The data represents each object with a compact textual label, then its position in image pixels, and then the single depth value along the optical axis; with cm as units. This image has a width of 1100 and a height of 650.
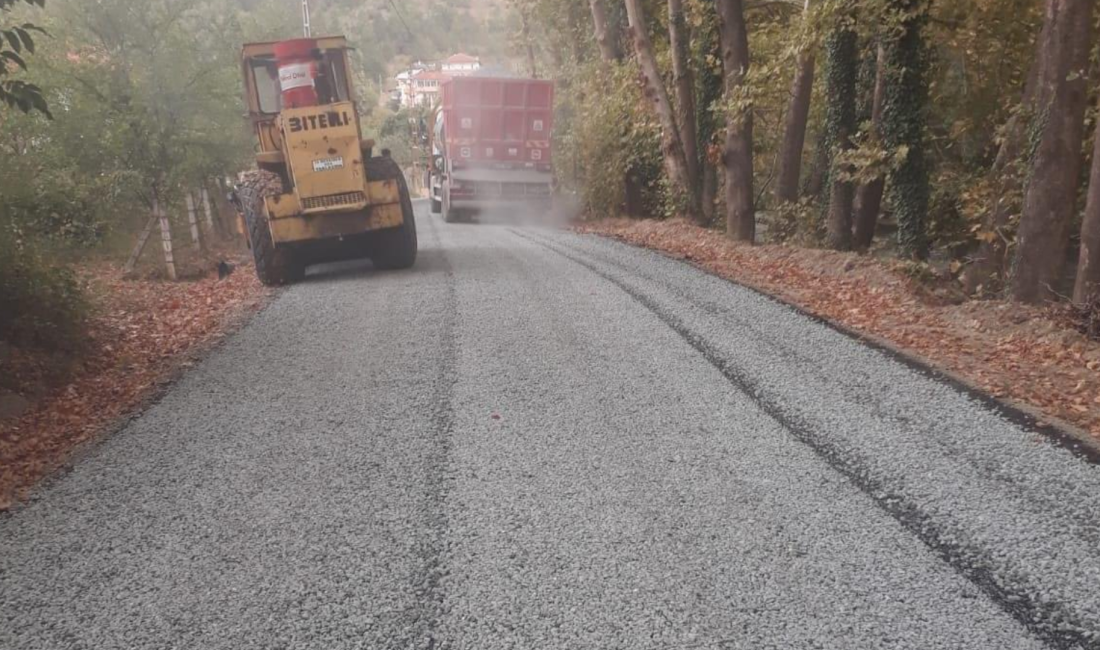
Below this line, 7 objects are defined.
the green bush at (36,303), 766
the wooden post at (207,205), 2120
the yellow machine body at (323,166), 1134
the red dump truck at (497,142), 2217
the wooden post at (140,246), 1605
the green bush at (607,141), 1930
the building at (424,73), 9331
